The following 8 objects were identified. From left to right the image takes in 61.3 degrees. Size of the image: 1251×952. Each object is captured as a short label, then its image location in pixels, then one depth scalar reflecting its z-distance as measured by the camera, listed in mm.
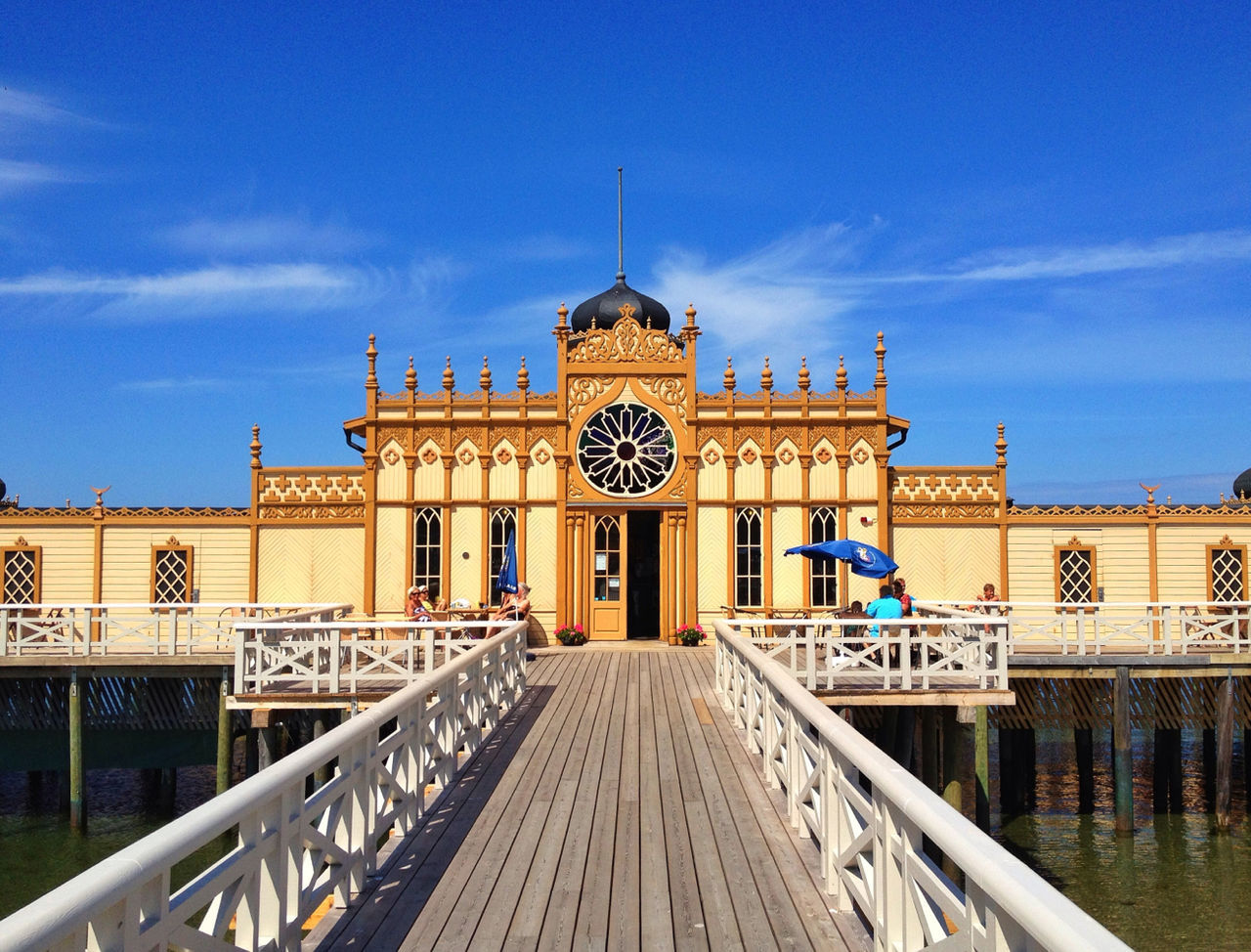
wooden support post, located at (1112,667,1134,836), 17078
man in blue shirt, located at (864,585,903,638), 14414
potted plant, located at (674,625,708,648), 21578
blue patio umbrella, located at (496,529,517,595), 19781
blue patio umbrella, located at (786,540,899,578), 15742
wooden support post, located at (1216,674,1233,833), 17297
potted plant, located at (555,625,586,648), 21734
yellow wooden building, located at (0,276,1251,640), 22453
